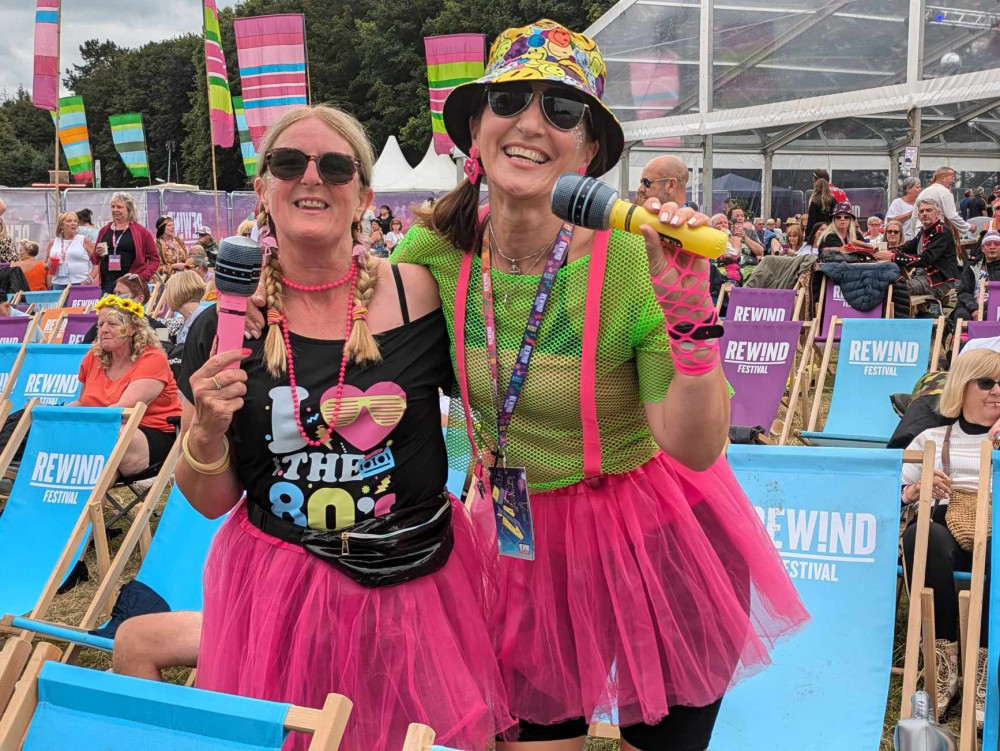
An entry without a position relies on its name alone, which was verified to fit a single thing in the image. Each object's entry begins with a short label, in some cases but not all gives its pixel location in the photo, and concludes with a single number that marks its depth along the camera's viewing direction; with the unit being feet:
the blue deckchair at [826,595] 10.10
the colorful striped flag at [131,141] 114.42
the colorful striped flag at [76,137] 91.61
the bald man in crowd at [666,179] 14.12
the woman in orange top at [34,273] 39.11
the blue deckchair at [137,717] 4.96
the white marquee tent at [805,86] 40.06
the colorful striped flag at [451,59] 63.72
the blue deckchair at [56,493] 14.07
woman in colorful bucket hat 5.58
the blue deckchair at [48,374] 21.20
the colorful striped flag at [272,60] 57.98
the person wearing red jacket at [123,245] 34.47
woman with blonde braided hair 5.80
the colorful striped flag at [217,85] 56.08
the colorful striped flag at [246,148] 63.16
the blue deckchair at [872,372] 20.99
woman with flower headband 18.54
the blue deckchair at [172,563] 13.03
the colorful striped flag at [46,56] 47.80
